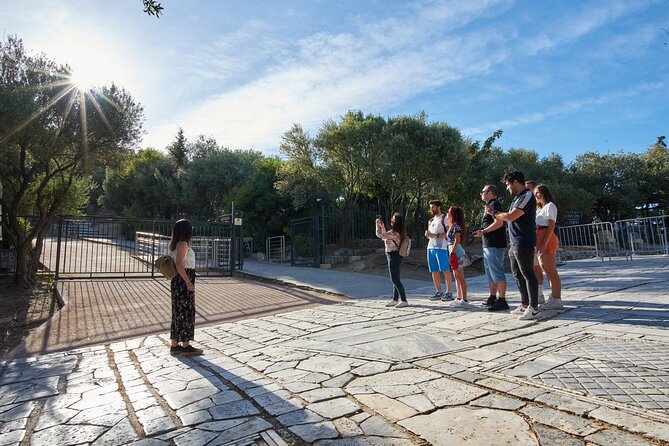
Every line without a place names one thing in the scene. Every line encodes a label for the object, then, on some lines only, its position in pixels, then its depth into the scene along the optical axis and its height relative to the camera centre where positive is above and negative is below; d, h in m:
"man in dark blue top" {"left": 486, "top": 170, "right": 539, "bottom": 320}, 4.71 +0.12
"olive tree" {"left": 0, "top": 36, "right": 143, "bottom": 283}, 8.53 +3.22
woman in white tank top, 4.30 -0.31
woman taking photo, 6.55 +0.06
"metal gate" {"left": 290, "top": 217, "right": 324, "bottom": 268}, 15.54 +0.64
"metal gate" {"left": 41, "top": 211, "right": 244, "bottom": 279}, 11.94 +0.62
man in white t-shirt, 6.49 +0.10
